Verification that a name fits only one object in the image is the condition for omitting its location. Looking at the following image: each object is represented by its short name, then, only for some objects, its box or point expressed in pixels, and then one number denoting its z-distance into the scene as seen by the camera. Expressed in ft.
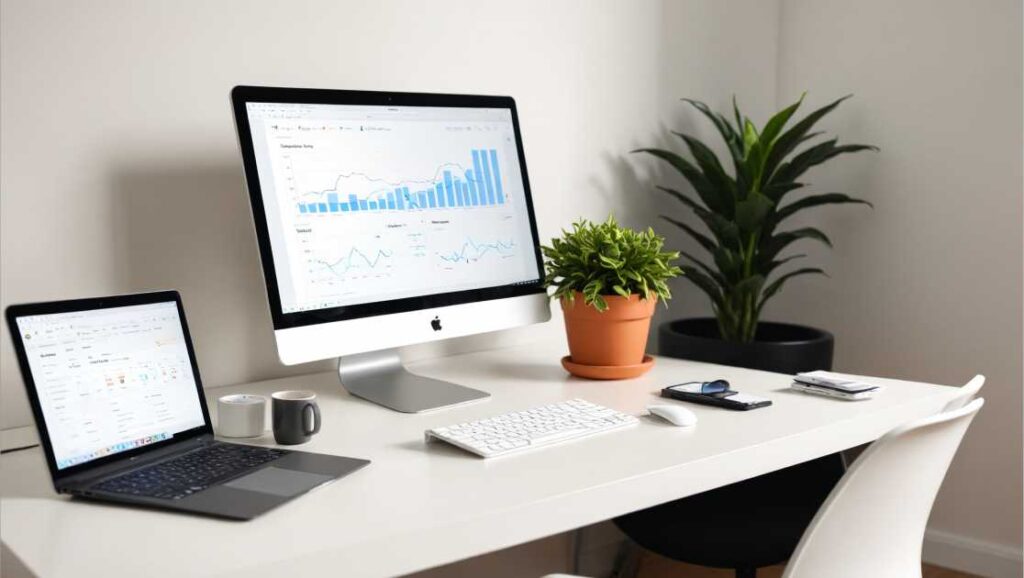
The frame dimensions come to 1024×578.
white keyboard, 4.23
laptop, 3.60
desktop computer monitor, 4.94
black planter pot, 7.47
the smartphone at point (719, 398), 5.03
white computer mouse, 4.67
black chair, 5.50
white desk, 3.12
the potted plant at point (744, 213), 7.86
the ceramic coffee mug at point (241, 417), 4.45
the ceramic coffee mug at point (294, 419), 4.29
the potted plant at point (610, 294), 5.78
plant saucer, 5.81
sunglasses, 5.23
